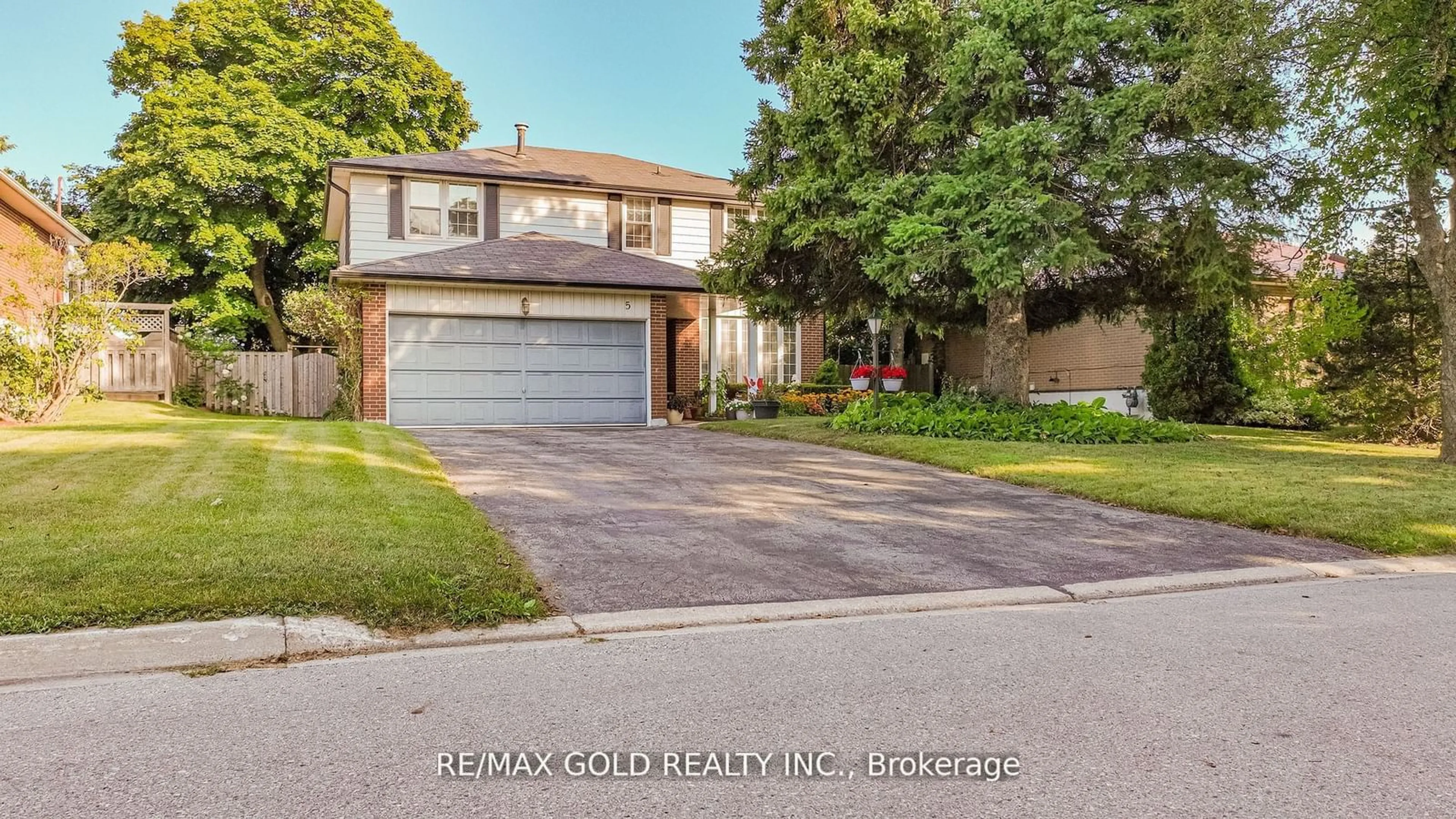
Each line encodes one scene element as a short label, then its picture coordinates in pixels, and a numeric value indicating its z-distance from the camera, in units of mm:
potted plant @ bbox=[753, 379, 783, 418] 18250
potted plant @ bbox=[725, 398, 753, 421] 19047
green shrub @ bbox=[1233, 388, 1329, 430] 16297
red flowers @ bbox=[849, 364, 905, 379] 17969
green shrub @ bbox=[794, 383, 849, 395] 20812
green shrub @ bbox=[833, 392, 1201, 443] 12352
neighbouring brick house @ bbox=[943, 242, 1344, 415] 20406
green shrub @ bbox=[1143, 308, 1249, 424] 17250
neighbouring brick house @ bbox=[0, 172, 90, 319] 16766
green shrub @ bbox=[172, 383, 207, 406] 18672
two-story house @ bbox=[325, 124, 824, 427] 16078
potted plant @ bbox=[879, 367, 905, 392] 17984
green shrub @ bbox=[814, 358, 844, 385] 22031
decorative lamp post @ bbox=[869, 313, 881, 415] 14898
